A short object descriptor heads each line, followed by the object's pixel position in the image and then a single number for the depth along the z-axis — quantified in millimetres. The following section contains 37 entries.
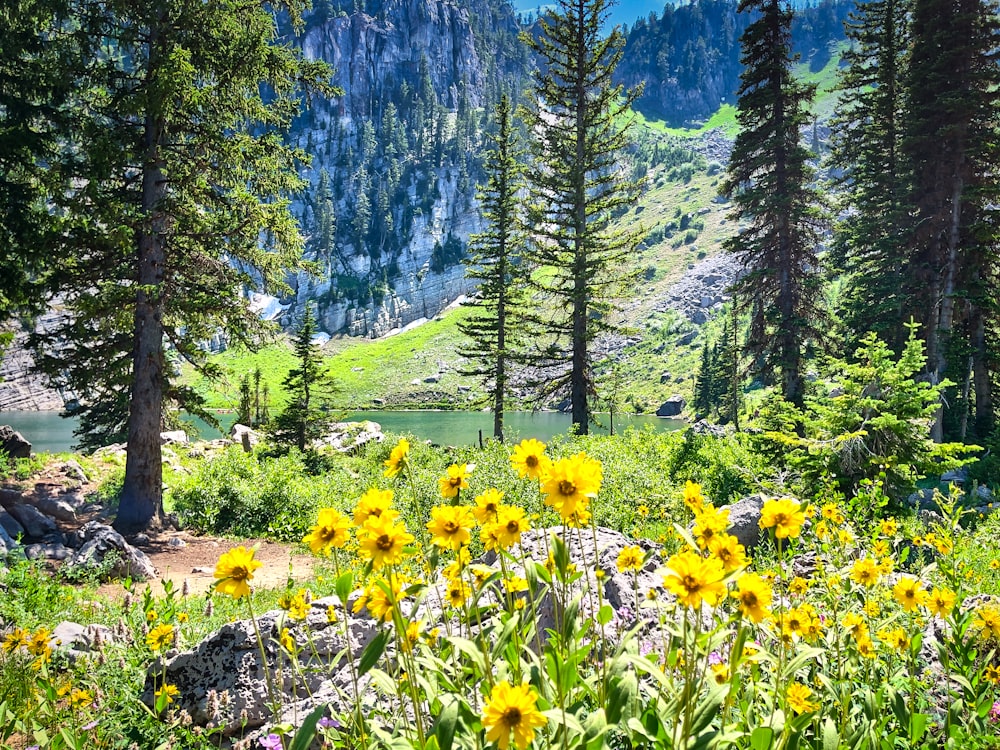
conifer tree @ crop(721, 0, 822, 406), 15867
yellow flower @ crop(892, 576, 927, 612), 2117
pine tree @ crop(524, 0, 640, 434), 17859
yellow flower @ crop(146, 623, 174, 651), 2701
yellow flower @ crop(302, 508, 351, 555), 1717
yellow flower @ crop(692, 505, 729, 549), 1756
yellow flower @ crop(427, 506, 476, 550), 1742
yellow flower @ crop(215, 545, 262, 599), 1678
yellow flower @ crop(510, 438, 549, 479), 1904
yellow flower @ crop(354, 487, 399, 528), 1711
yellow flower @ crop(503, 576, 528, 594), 2285
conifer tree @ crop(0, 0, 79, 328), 9500
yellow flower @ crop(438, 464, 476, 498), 1900
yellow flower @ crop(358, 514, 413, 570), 1576
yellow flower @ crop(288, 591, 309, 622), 2338
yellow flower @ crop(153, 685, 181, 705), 2445
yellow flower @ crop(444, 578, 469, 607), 2061
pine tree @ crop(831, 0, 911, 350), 18188
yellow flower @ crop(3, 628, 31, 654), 2761
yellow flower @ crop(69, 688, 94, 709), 2640
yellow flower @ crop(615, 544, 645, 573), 2248
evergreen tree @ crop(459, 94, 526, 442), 22312
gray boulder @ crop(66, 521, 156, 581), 6902
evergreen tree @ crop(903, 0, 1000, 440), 16156
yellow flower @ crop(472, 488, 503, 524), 1923
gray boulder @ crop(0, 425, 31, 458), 13448
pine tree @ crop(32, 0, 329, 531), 9758
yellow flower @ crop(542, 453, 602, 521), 1693
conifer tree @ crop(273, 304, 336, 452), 22219
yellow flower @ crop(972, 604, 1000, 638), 2202
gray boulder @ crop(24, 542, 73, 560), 7303
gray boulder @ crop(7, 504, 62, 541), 8898
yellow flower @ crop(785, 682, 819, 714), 1920
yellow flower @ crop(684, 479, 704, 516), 2189
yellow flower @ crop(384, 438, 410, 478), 2085
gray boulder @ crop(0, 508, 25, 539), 8359
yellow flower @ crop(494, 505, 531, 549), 1767
